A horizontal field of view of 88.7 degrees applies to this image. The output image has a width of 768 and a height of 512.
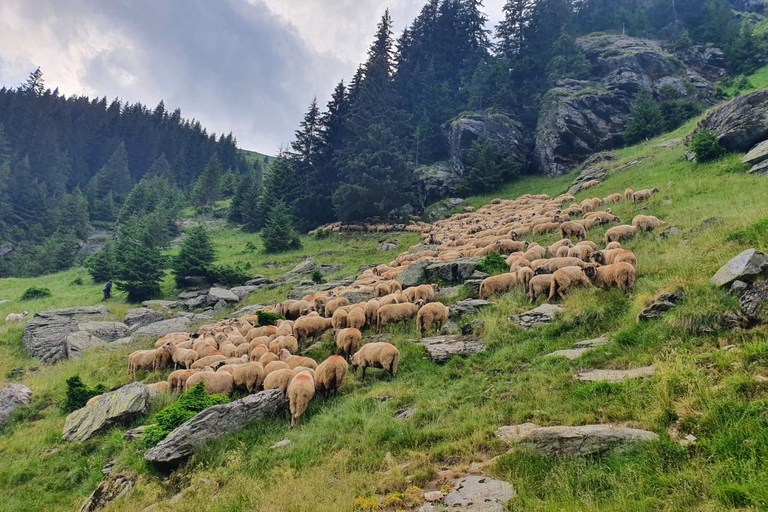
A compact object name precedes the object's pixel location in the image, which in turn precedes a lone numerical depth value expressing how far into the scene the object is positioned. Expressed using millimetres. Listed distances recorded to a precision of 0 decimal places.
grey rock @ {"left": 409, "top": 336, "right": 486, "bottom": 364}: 10427
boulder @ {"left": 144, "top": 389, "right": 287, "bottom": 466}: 7676
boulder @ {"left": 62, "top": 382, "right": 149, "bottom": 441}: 10515
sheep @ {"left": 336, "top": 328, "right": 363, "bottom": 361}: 12281
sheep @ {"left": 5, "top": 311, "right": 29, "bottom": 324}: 26131
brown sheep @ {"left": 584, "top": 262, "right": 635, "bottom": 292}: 10547
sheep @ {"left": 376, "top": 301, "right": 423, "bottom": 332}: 13773
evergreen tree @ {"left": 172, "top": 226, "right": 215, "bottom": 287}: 34219
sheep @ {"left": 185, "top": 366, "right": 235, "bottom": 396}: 10664
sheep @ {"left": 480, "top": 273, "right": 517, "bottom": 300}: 14320
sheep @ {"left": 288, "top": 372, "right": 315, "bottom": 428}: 8945
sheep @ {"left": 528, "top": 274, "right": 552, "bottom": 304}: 12422
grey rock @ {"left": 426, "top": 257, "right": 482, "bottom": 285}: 17938
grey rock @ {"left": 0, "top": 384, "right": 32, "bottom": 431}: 12617
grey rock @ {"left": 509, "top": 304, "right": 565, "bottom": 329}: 10727
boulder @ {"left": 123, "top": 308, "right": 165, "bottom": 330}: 24766
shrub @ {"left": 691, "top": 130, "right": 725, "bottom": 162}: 22547
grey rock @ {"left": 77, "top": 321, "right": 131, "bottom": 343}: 22203
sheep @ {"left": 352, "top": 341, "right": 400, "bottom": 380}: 10547
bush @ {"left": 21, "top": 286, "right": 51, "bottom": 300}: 33812
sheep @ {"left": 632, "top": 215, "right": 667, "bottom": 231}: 15812
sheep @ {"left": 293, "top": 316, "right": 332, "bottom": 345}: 14688
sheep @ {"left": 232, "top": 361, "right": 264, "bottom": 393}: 10789
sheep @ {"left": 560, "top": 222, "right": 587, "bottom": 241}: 18828
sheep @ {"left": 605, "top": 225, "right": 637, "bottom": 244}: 15850
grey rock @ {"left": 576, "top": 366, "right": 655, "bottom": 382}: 6490
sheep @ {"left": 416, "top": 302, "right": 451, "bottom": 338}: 13016
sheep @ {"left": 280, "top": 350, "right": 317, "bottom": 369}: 11117
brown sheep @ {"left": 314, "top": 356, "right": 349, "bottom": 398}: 9898
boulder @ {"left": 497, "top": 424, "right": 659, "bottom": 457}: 5035
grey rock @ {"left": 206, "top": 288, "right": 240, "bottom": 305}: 27981
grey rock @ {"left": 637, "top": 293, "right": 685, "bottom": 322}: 8195
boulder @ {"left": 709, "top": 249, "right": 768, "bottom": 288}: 7398
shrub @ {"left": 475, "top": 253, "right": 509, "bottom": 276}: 16844
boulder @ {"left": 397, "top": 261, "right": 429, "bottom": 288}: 18516
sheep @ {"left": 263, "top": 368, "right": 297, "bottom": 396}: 9891
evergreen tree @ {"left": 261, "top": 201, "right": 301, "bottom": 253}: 43156
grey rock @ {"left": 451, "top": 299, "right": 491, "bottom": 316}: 13125
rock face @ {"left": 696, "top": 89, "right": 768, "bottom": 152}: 21109
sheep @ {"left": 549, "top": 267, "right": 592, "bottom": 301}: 11742
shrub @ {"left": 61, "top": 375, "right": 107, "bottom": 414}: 12799
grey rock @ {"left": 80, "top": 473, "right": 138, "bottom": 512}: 7324
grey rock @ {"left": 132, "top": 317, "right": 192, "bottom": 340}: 20633
